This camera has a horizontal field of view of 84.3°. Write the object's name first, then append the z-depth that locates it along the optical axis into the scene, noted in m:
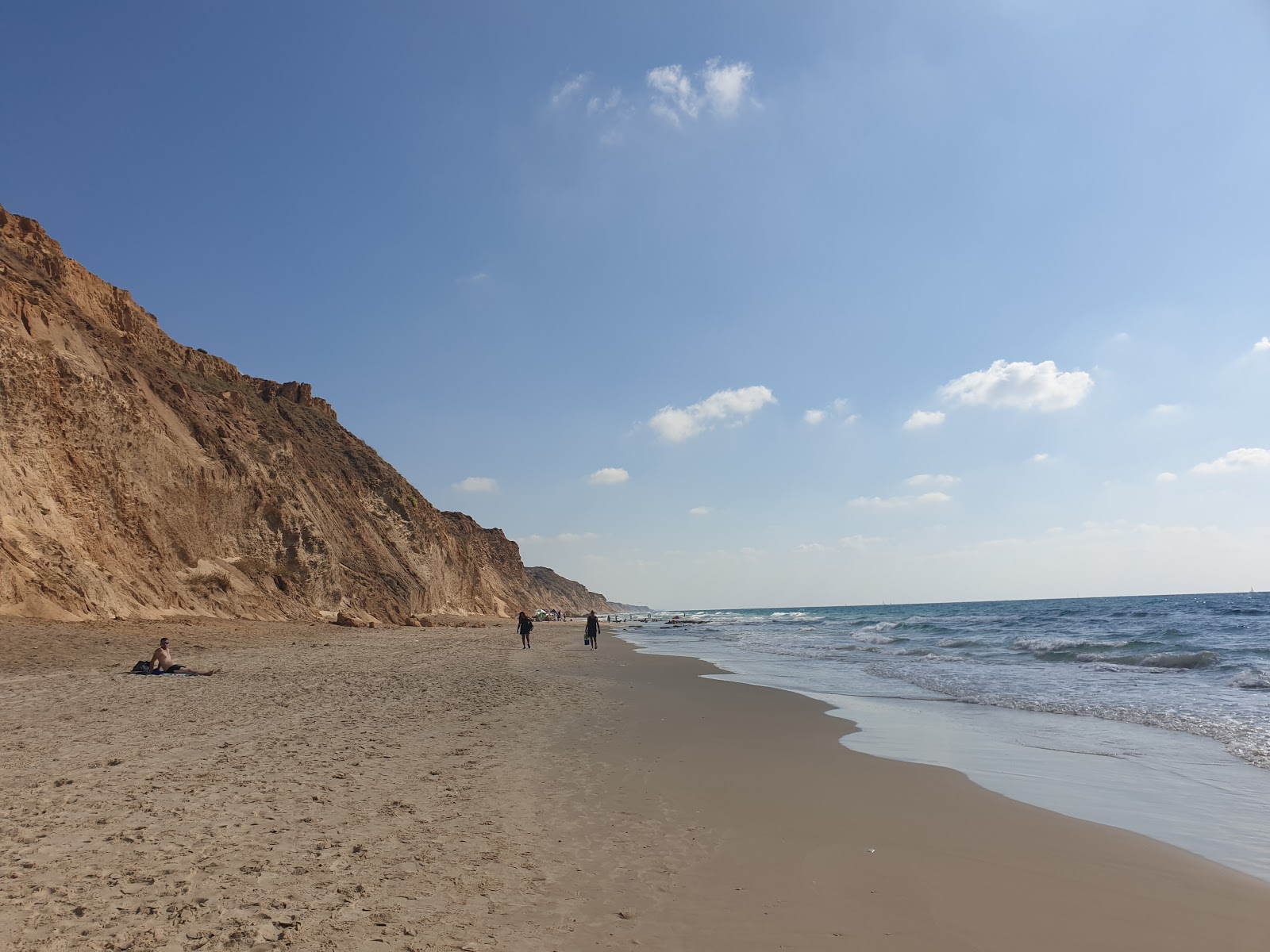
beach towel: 13.27
